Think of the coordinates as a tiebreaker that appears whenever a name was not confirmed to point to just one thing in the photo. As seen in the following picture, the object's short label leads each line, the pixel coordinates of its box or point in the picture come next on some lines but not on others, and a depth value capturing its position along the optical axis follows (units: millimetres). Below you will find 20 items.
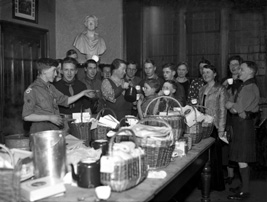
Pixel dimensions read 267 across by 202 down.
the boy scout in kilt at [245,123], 4328
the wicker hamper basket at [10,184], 1646
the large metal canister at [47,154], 1919
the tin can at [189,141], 3018
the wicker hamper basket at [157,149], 2230
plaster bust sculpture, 6859
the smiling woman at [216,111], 4520
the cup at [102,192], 1733
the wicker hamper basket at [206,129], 3505
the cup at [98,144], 2450
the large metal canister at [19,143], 2691
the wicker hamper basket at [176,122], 2764
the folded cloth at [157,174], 2145
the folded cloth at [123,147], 1897
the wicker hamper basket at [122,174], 1787
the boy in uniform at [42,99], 3422
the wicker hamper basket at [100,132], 2980
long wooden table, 1785
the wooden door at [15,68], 5844
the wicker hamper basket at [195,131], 3305
